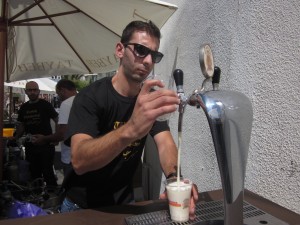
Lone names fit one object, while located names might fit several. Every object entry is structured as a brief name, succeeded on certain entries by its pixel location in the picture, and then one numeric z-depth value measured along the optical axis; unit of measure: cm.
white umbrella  330
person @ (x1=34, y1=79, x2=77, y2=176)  445
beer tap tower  88
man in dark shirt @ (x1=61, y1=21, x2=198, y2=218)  168
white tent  1238
